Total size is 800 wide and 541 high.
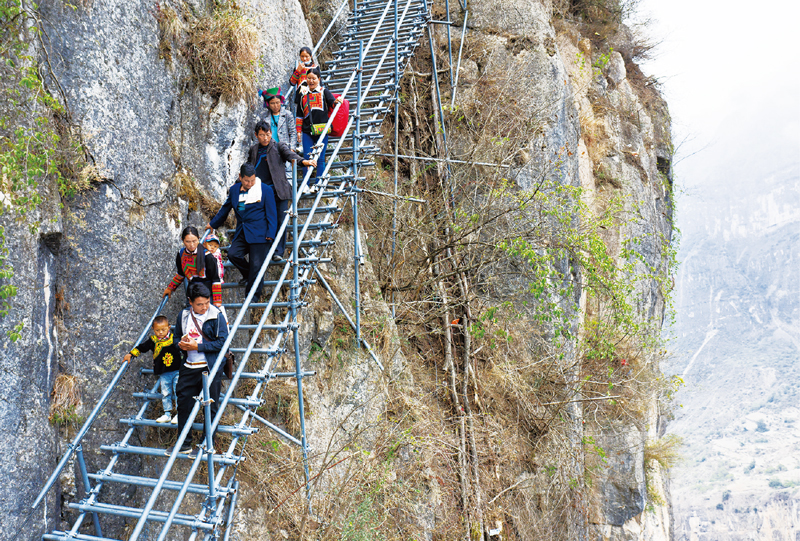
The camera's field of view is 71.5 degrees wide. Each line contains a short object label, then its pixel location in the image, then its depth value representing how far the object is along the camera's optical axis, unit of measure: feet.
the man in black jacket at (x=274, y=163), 19.86
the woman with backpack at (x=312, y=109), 22.93
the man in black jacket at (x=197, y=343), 15.74
